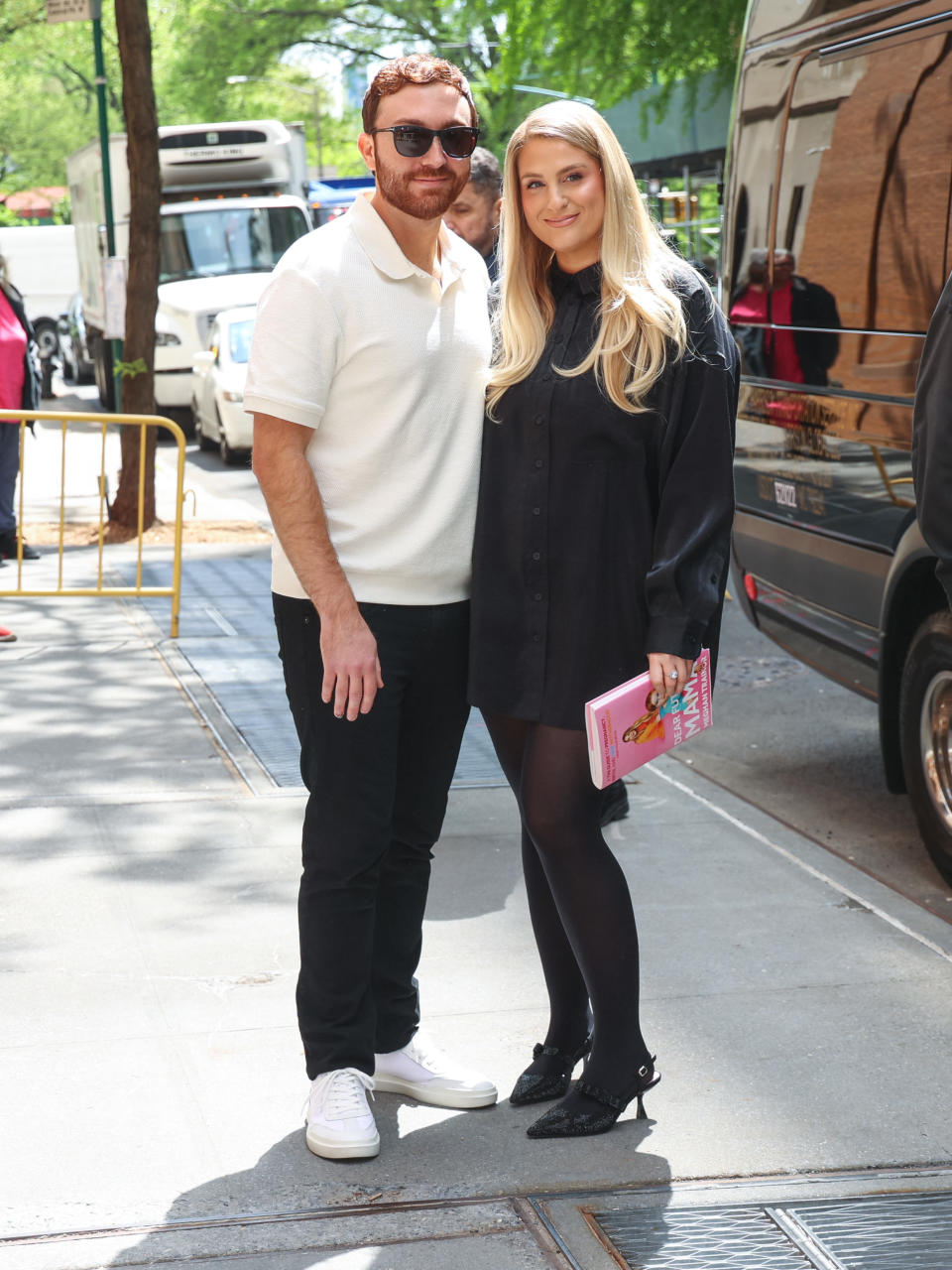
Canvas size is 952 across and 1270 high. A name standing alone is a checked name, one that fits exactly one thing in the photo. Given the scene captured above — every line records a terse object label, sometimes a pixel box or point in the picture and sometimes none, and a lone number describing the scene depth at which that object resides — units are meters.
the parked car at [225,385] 16.94
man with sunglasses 3.08
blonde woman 3.08
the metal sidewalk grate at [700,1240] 2.84
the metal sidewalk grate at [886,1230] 2.84
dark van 4.97
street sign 12.26
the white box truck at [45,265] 40.78
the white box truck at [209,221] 20.92
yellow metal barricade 8.27
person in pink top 9.77
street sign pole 13.31
